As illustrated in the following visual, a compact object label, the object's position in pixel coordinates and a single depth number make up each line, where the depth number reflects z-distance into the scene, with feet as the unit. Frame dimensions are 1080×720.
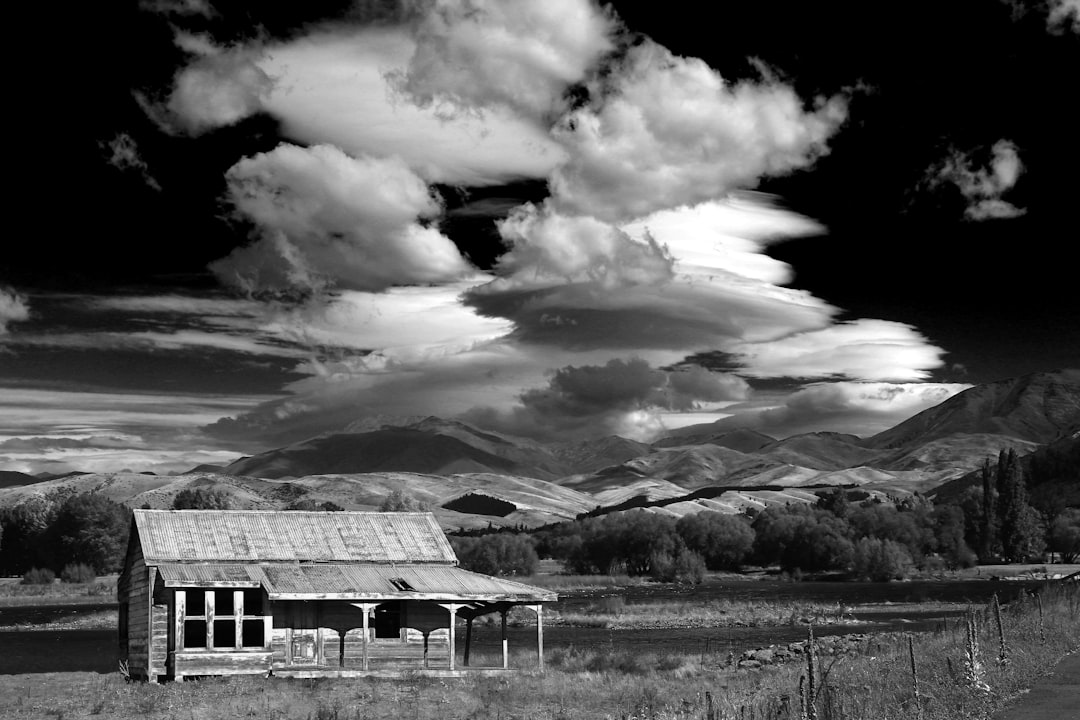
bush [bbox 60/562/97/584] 553.23
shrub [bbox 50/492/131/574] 574.15
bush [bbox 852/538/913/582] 567.59
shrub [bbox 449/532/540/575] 573.33
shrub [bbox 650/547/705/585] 571.60
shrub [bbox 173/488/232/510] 552.82
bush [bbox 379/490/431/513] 521.98
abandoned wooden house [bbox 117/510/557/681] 148.66
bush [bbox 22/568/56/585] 547.90
